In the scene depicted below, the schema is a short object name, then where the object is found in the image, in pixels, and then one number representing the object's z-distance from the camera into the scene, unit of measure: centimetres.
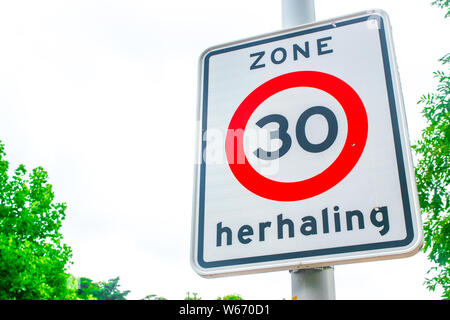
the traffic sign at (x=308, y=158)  127
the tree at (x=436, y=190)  864
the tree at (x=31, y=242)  1246
